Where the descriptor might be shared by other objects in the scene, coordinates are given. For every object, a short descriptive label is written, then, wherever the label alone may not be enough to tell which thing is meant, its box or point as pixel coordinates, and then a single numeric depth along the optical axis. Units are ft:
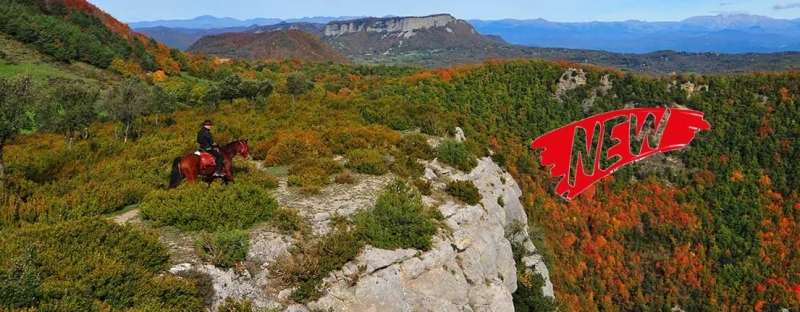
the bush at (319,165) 66.95
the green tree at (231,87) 140.81
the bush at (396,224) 49.60
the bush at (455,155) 85.49
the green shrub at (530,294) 86.58
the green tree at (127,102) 107.04
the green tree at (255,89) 139.83
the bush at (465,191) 68.69
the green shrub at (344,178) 63.82
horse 53.62
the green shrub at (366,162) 69.62
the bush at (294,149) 72.74
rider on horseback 51.96
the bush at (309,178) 61.26
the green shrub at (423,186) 66.74
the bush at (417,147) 83.45
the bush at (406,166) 71.31
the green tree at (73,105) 103.35
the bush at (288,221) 47.19
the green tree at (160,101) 127.33
